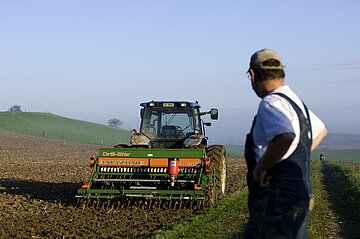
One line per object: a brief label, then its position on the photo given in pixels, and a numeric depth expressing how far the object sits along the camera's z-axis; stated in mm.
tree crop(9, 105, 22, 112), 149375
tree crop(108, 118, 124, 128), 165250
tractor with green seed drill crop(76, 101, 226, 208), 9359
